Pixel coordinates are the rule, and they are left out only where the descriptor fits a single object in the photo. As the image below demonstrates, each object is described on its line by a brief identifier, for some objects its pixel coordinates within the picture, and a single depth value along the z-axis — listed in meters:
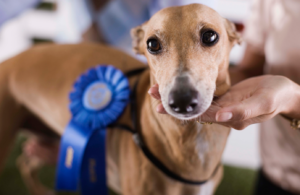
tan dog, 0.42
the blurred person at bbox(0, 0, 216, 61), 0.78
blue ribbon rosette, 0.57
